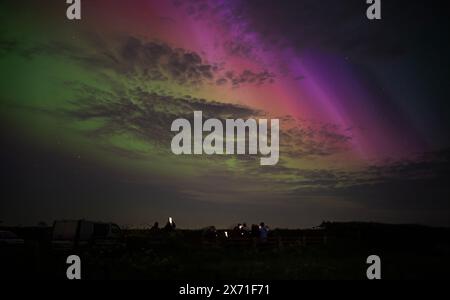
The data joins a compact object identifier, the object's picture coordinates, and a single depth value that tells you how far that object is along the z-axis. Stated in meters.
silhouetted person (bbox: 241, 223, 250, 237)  39.86
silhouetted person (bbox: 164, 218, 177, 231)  37.91
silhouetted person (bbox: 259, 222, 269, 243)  32.06
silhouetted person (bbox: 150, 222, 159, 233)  38.74
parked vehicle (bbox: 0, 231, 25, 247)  31.37
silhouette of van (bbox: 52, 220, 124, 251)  29.08
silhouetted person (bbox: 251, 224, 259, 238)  36.05
